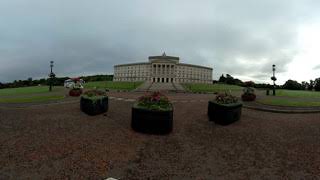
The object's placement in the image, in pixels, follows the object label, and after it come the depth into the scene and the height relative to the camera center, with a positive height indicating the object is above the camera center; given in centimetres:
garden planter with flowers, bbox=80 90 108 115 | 1116 -108
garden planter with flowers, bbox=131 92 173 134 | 866 -148
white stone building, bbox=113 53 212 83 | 7772 +848
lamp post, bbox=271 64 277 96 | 2587 +220
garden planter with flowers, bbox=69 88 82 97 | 1991 -71
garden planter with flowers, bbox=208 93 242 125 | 1033 -118
